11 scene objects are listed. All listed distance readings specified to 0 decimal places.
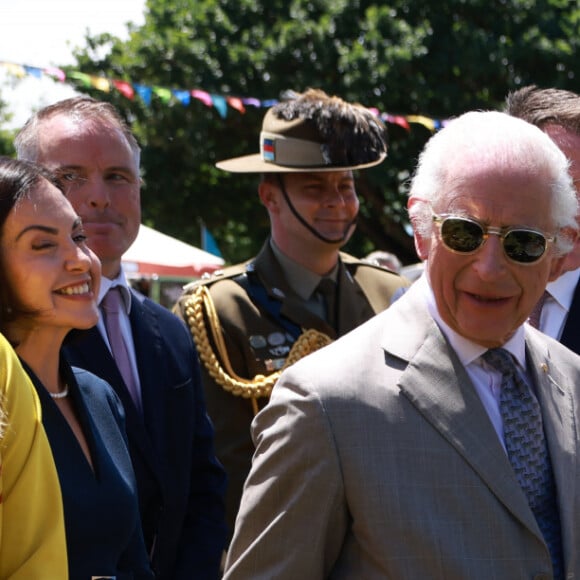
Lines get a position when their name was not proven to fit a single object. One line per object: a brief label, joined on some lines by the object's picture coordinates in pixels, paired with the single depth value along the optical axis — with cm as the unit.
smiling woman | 268
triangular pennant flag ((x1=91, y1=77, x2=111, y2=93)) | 1017
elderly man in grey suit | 224
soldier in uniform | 422
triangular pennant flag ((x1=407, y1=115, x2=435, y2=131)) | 1354
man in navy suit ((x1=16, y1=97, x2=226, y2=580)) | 330
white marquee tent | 1304
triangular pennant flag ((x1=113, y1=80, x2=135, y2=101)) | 1108
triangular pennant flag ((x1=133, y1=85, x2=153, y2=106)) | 1124
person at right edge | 349
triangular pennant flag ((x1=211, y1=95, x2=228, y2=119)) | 1219
